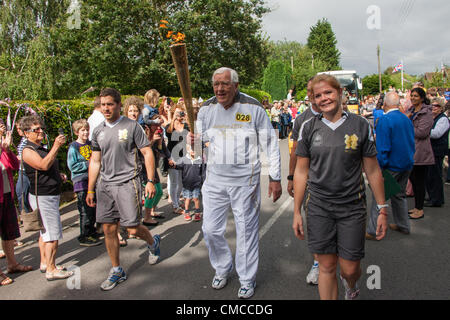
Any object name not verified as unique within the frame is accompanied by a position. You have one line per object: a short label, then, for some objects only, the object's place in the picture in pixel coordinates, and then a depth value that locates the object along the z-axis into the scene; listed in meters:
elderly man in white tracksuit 3.43
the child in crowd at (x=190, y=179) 6.12
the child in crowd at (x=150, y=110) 5.88
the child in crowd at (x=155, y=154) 5.71
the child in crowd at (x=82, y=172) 5.05
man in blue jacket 4.69
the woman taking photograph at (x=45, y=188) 4.02
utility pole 50.88
